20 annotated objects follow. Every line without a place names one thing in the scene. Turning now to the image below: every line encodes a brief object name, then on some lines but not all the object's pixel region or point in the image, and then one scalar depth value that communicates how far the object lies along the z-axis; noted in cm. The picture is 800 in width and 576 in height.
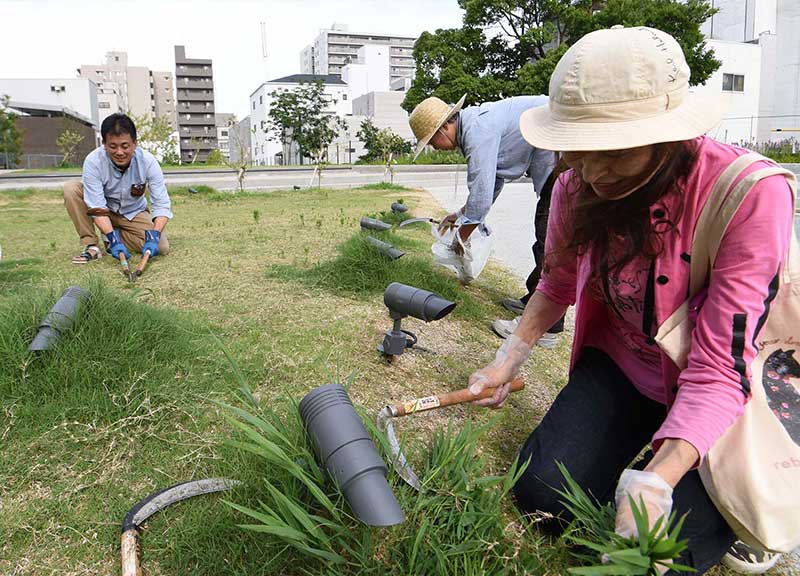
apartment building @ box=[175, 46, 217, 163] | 8144
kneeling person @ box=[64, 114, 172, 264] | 452
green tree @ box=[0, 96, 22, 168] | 3703
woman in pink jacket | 125
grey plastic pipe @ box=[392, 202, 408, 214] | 699
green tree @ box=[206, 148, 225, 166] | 4069
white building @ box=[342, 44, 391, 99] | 7262
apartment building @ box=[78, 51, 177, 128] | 9081
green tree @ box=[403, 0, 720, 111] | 2675
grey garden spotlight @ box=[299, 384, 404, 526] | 120
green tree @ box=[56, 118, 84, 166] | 3402
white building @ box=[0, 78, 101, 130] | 6141
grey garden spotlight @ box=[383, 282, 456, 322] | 238
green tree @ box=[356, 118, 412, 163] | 3722
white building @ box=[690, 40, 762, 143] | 2986
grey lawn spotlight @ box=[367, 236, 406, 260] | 362
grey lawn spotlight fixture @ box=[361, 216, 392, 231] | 504
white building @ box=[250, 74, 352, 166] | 6544
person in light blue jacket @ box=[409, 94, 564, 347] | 324
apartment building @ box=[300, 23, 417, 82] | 10662
